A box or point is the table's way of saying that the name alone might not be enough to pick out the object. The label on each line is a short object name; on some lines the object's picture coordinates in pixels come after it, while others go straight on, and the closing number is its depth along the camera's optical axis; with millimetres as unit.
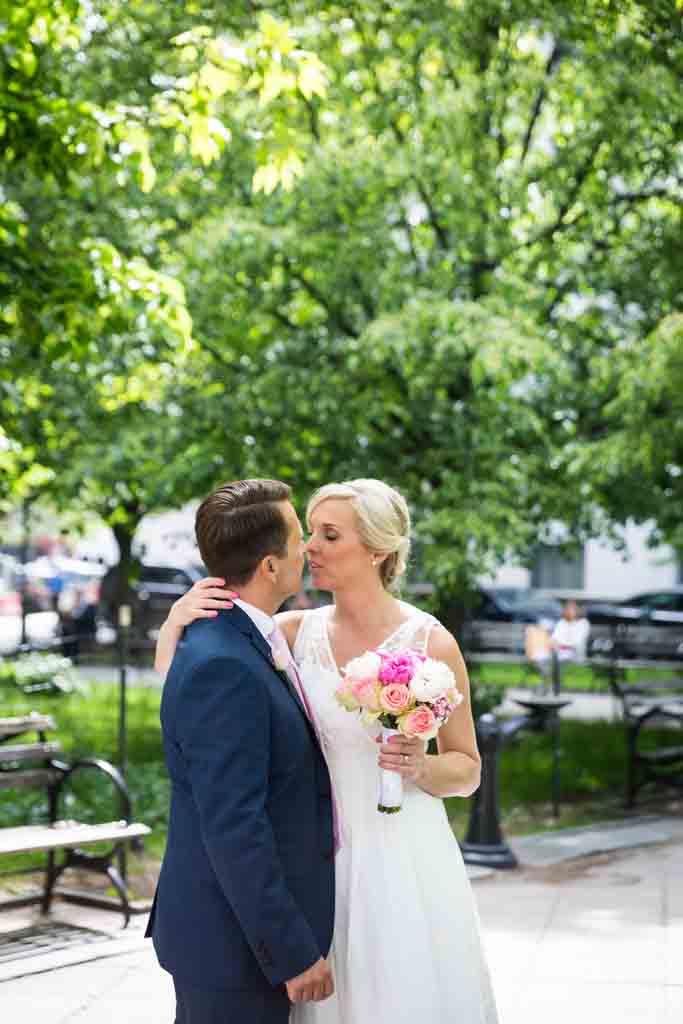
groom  3154
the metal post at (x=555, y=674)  11086
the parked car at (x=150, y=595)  20138
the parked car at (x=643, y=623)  16969
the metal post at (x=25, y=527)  18589
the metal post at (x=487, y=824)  9125
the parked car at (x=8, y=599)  43844
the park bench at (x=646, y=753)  11750
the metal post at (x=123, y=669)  9141
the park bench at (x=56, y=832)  7223
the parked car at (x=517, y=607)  32906
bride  3871
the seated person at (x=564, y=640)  11781
